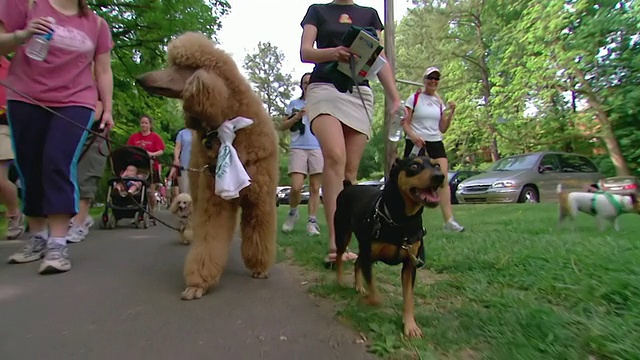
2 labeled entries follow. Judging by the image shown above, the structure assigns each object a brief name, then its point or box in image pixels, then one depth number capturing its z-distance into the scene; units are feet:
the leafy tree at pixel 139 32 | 40.22
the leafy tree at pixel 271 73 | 206.69
